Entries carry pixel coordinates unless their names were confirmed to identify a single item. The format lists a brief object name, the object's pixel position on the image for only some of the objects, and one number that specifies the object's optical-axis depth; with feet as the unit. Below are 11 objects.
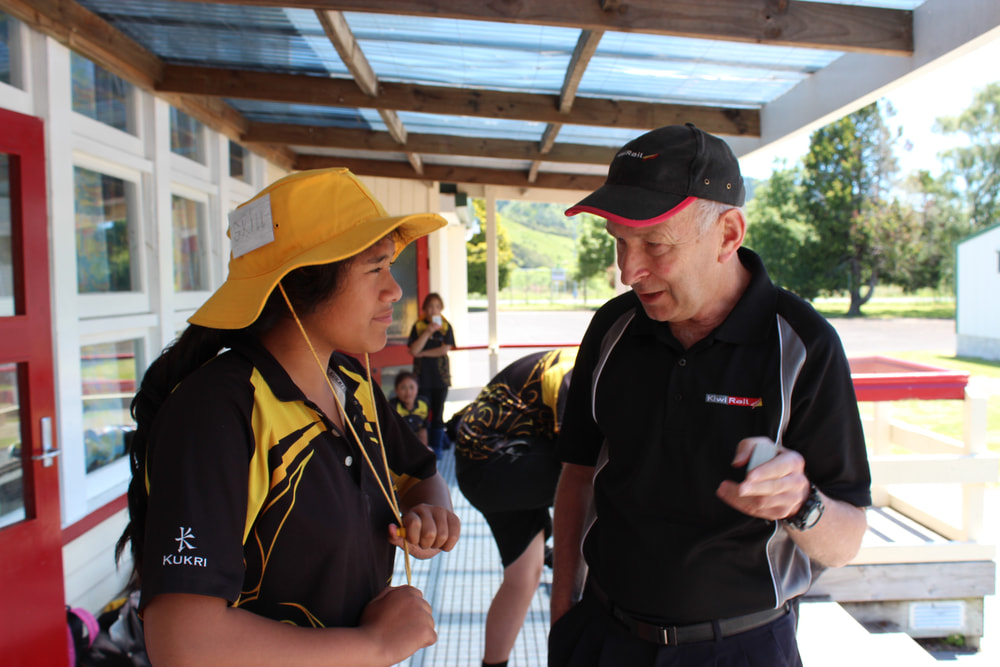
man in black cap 4.01
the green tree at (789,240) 136.36
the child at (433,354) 21.33
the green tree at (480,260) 169.78
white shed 67.62
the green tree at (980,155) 151.02
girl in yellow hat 2.85
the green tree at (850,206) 132.67
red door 8.02
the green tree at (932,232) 138.21
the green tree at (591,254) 188.24
